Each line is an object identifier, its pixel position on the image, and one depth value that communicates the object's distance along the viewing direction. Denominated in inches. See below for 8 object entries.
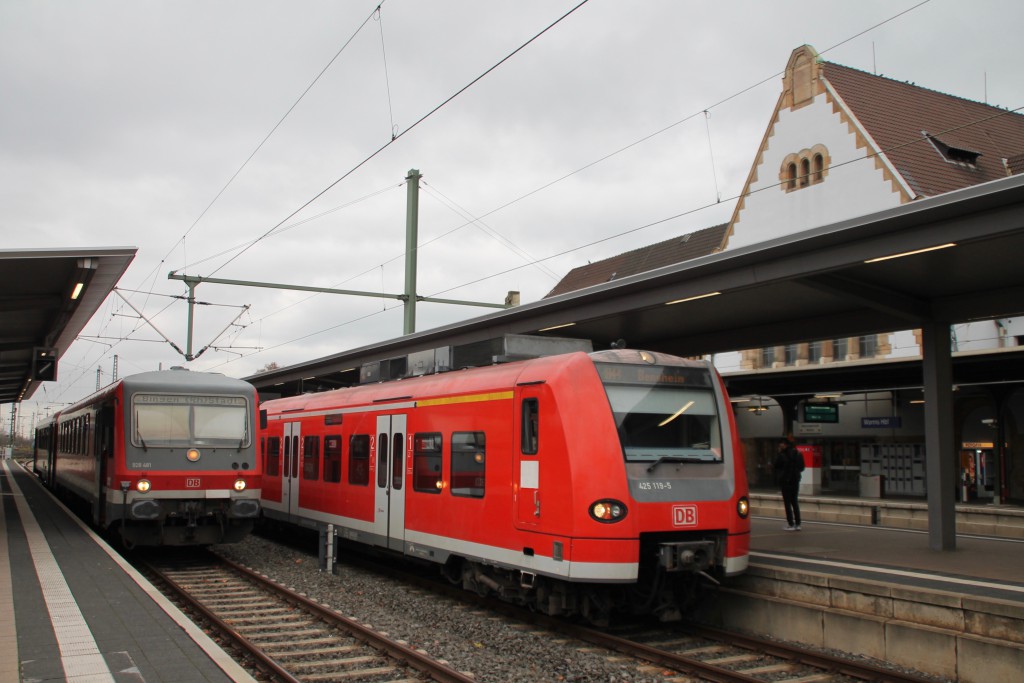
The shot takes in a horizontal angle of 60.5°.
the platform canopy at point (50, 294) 497.7
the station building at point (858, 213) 991.0
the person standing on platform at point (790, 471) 562.3
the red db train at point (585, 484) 336.8
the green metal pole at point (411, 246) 759.7
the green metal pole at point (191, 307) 823.0
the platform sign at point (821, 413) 1069.1
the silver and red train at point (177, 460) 514.9
